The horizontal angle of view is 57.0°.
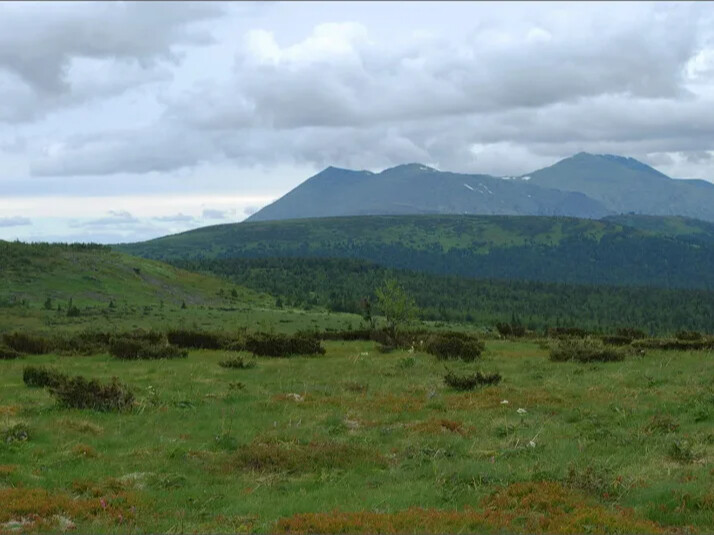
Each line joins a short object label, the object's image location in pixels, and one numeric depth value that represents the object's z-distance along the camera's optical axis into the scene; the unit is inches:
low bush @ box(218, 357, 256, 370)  1249.4
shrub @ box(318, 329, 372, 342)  1893.5
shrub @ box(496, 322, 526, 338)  2003.9
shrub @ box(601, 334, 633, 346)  1672.0
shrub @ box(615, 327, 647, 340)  1918.2
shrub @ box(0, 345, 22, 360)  1390.3
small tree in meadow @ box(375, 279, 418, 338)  2207.2
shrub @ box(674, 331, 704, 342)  1716.5
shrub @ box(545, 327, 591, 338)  1945.1
